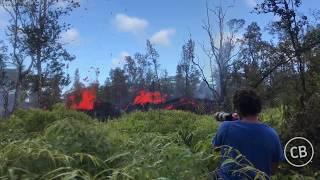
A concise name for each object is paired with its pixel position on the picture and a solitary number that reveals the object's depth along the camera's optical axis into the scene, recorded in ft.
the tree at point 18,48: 34.16
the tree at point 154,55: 22.62
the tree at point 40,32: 34.27
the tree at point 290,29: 11.30
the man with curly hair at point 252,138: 5.96
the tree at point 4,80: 36.60
